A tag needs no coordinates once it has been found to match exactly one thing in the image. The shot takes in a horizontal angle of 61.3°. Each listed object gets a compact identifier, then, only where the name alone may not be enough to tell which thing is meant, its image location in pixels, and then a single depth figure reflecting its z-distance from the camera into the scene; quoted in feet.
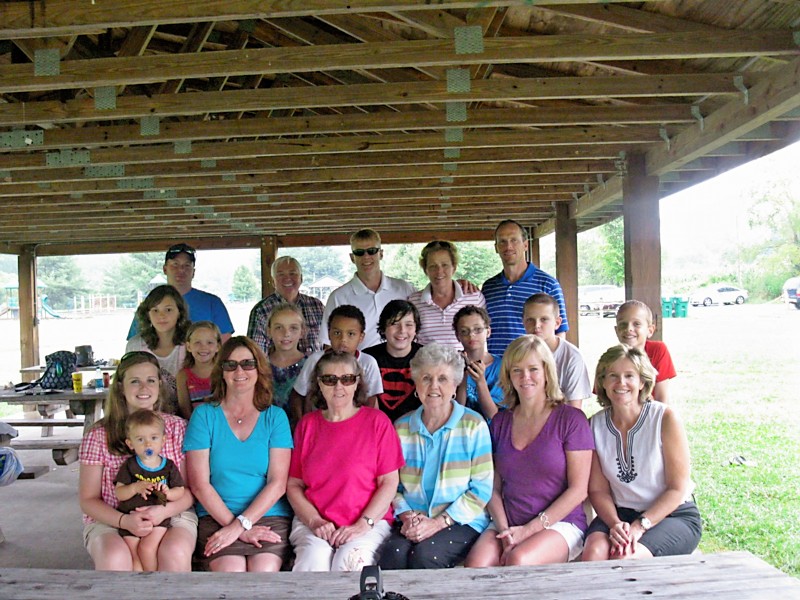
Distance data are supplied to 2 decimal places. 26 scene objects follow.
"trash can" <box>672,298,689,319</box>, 83.82
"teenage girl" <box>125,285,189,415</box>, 11.47
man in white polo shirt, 12.73
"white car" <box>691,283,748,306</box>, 98.07
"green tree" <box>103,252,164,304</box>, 135.23
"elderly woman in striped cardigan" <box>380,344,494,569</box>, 8.84
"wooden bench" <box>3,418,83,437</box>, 24.86
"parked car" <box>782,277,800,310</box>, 80.69
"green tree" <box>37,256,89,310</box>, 120.67
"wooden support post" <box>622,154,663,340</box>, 18.94
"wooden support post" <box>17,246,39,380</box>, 40.81
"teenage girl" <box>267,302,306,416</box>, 11.07
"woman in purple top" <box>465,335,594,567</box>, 8.71
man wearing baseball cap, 13.44
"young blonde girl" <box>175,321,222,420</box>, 10.71
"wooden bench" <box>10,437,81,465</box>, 21.52
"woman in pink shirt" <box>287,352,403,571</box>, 8.93
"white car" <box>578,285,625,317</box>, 98.17
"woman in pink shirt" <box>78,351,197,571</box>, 8.73
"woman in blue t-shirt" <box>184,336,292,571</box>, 9.00
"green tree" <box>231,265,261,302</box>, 139.33
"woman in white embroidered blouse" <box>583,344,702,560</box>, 8.63
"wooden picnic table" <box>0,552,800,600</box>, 6.15
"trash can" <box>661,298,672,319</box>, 82.93
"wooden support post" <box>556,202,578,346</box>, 31.01
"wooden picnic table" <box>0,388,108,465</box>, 19.45
